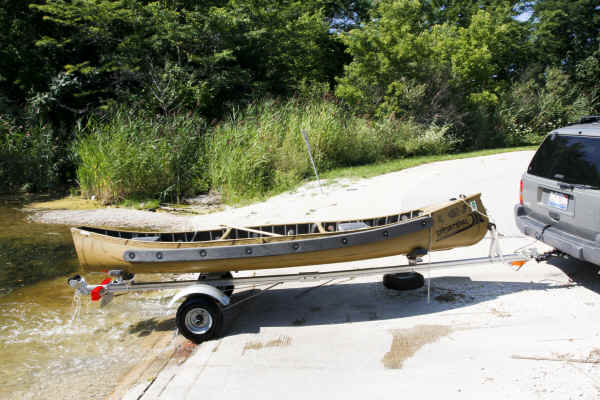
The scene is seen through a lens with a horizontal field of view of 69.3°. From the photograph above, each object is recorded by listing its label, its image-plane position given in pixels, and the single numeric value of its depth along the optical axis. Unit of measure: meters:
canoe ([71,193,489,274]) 4.55
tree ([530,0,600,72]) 32.09
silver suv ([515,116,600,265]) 4.73
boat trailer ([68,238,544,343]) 4.67
